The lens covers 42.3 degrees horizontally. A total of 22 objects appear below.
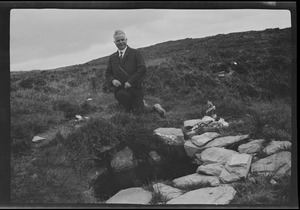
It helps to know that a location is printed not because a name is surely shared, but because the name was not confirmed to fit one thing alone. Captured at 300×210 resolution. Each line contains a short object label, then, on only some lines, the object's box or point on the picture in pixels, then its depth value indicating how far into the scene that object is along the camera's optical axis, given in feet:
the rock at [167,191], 17.33
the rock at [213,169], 17.83
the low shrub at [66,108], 18.48
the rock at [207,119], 18.57
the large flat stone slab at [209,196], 16.79
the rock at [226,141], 18.42
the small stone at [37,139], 17.99
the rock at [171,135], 18.62
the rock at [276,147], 17.81
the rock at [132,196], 17.31
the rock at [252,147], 18.24
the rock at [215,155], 18.06
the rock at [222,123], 18.58
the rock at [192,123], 18.57
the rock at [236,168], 17.56
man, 18.48
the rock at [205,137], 18.54
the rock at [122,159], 18.48
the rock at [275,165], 17.53
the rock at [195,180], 17.53
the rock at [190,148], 18.61
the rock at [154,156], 18.62
